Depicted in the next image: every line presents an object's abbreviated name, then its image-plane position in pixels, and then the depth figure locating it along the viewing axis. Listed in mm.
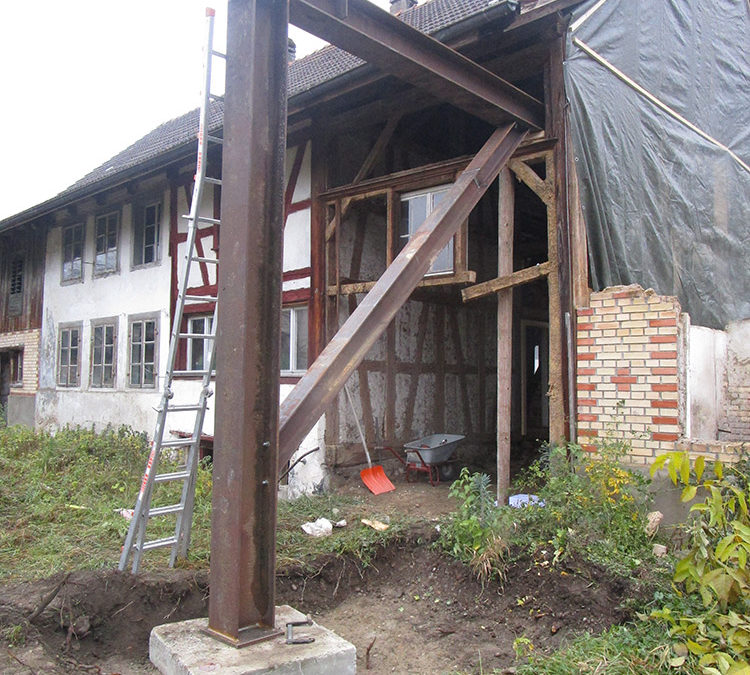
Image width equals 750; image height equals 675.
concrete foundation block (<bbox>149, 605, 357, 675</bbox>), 2891
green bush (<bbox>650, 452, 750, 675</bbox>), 3242
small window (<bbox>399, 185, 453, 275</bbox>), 7625
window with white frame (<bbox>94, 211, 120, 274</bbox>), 12789
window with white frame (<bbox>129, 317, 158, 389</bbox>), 11562
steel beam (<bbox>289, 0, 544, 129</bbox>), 3777
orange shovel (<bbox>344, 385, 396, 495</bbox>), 7973
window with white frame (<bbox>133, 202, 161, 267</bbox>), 11781
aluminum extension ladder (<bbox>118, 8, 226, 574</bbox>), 4598
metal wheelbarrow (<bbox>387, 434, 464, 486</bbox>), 8391
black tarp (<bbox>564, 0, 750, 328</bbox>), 6031
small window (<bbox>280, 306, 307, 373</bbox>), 8905
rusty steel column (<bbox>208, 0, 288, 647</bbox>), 3092
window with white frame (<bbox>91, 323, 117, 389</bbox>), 12461
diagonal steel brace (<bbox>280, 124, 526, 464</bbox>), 3553
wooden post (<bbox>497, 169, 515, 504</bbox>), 6394
